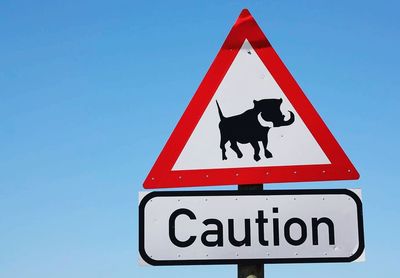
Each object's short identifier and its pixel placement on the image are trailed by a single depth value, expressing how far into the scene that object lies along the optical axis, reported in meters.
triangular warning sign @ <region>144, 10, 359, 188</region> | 2.17
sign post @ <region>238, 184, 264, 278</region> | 2.10
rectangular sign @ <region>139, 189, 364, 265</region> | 2.10
